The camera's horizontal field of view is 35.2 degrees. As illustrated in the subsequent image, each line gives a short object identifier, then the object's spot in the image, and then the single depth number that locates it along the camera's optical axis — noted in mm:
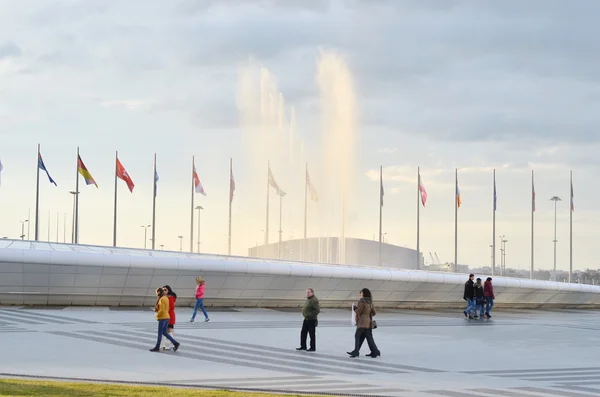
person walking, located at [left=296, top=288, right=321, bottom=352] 21328
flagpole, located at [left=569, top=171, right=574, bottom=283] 72688
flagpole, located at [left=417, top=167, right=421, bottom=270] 63394
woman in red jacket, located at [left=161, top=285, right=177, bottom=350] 20844
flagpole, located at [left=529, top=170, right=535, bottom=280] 67312
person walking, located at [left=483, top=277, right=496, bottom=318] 34594
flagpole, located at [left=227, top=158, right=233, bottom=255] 60562
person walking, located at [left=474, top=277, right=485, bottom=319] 33719
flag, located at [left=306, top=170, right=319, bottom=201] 62562
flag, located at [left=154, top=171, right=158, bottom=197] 58716
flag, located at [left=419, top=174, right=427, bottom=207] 61662
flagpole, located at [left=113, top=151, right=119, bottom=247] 57469
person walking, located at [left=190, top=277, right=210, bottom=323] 28203
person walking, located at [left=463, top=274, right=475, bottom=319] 33750
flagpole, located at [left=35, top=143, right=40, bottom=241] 54822
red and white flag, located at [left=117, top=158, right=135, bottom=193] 54219
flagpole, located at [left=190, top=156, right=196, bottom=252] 59244
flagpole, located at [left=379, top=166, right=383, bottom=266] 65125
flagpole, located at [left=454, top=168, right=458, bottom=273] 64250
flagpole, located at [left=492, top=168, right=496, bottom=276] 66900
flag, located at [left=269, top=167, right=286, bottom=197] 61028
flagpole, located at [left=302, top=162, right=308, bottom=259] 65938
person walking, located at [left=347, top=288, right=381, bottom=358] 20750
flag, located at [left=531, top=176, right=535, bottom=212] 67312
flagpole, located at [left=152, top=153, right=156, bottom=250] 58762
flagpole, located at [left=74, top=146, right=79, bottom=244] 56294
